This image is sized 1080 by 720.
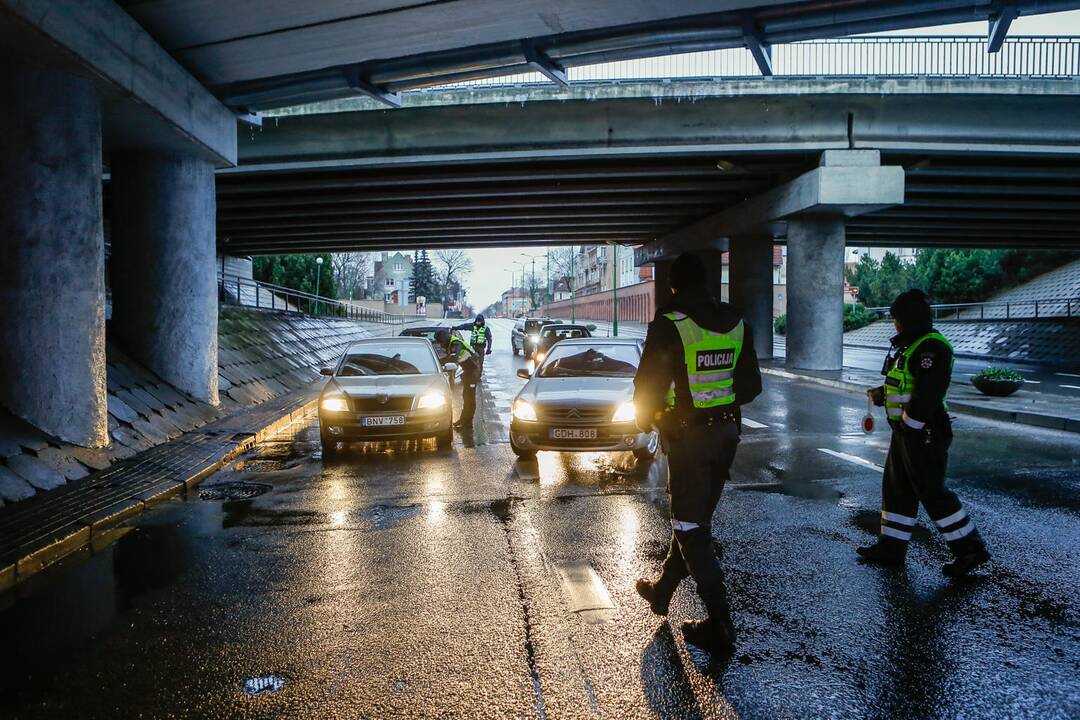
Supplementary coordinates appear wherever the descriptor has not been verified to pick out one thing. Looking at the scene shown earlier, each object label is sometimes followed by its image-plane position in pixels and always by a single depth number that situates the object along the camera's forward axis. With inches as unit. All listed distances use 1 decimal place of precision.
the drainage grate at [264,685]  131.9
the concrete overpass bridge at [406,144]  332.8
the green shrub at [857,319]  2020.2
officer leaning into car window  502.9
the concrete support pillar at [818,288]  933.2
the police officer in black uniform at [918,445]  188.3
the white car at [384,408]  390.9
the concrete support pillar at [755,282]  1189.1
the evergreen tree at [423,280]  5285.4
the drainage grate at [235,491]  305.1
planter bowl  598.9
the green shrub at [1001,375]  601.8
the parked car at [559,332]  925.8
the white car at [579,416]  333.4
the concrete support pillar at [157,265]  489.4
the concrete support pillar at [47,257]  325.1
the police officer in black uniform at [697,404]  149.9
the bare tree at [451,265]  5447.8
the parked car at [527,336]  1250.5
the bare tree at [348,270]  3502.7
